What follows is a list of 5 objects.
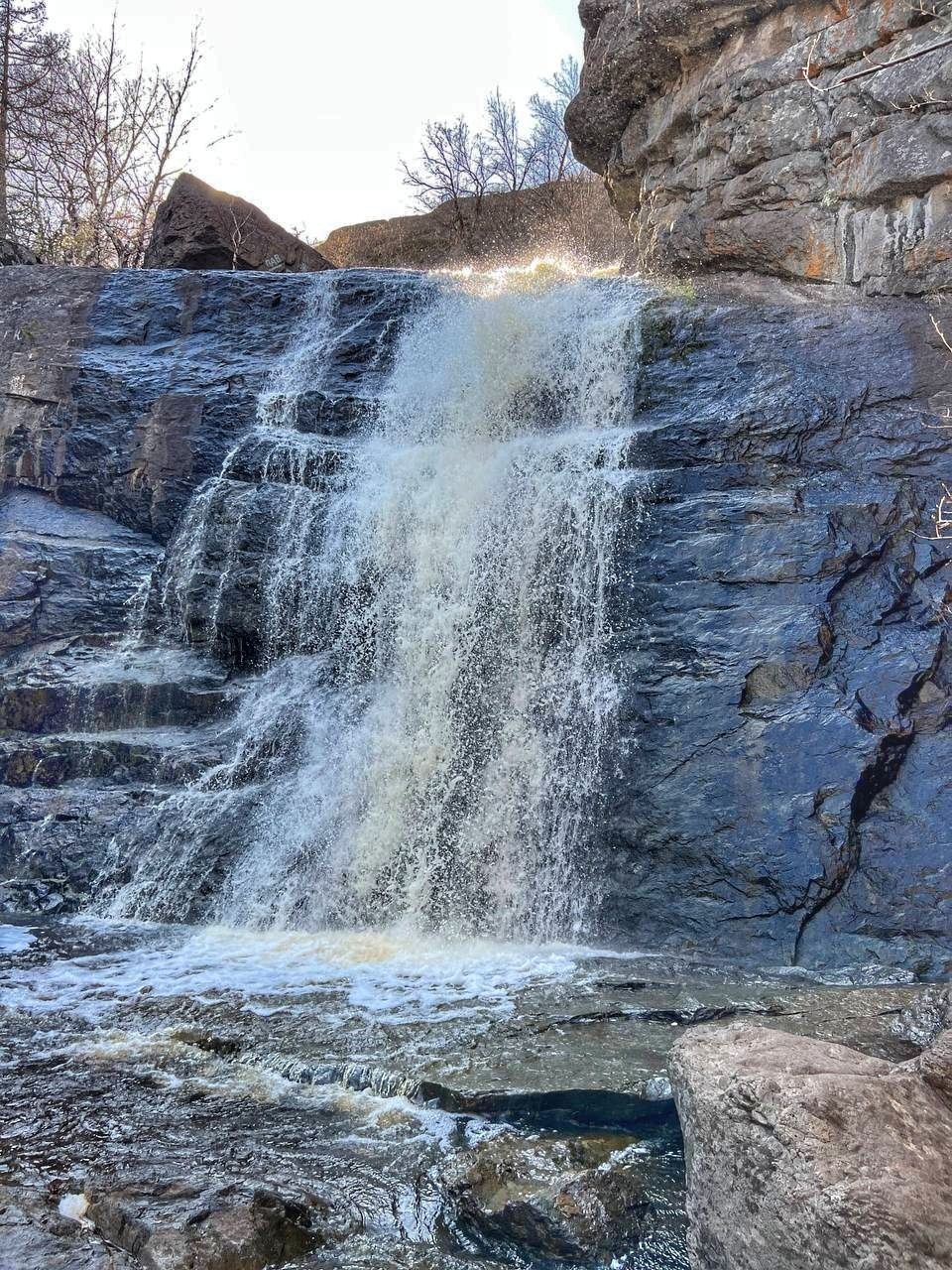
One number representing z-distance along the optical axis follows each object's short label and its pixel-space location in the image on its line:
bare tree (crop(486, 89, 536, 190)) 24.78
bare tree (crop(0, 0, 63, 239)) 15.93
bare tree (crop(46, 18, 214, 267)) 18.94
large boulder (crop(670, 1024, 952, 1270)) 2.47
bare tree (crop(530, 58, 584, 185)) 25.17
